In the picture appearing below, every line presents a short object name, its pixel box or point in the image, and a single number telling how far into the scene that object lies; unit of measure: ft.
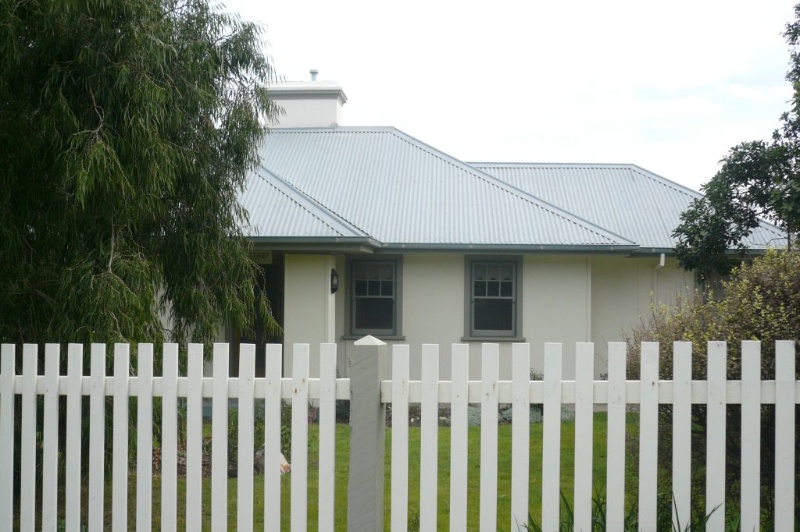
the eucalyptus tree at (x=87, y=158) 20.27
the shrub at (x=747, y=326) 17.24
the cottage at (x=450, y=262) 44.45
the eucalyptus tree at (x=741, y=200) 34.91
